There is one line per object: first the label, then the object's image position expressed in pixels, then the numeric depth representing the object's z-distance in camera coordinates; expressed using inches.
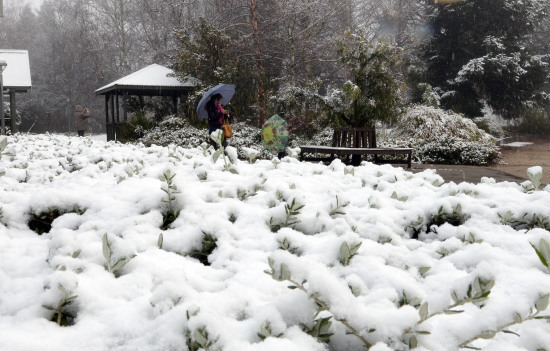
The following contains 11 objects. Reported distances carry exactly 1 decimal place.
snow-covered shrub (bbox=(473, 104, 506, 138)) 811.4
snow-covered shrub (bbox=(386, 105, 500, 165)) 545.5
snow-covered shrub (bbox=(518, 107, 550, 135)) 1045.0
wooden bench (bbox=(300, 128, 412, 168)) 374.6
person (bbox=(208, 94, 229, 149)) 398.6
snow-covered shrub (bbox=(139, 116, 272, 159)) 611.2
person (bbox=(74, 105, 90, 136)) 861.4
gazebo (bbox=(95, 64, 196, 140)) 753.0
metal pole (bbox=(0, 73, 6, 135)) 604.6
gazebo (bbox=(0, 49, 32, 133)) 784.3
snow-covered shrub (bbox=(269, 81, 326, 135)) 523.5
